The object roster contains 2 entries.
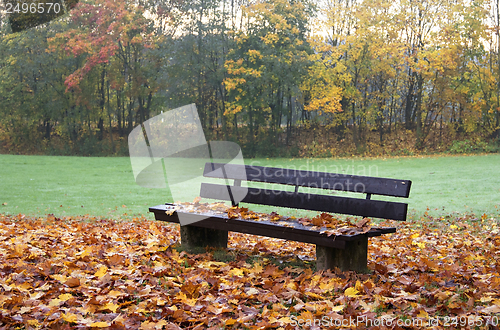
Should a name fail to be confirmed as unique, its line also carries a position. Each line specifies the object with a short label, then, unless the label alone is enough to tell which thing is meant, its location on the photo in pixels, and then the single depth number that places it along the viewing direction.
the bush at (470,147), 21.53
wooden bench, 3.72
